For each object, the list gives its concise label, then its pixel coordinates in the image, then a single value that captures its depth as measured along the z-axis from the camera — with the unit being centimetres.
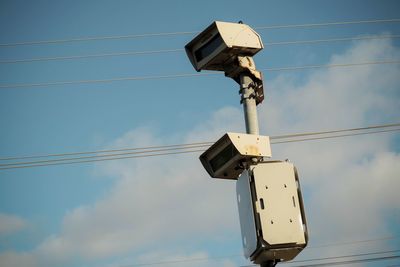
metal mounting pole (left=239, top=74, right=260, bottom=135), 1043
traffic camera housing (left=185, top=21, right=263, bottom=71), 1063
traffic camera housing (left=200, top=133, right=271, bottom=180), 986
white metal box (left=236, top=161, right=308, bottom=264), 925
